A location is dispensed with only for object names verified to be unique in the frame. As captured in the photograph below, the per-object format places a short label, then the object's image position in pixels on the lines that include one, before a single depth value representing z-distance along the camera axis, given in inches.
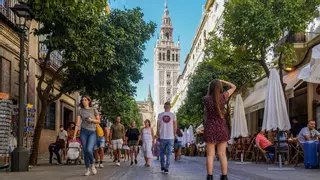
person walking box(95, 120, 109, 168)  496.4
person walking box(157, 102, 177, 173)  430.0
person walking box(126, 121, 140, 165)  637.3
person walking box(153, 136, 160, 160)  823.6
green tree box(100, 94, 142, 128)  1256.6
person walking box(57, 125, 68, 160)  685.3
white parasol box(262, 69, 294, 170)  503.8
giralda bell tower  5797.2
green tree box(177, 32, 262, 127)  768.9
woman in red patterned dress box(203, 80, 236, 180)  273.0
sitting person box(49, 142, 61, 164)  676.7
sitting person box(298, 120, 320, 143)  538.0
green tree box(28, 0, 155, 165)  555.8
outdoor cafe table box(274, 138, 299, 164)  550.0
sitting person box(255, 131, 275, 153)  603.8
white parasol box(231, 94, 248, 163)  752.3
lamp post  466.3
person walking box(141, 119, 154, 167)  577.0
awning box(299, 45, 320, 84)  558.3
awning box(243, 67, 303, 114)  738.8
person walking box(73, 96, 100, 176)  390.3
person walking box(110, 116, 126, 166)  609.0
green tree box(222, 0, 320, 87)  669.9
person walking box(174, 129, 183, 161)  808.1
